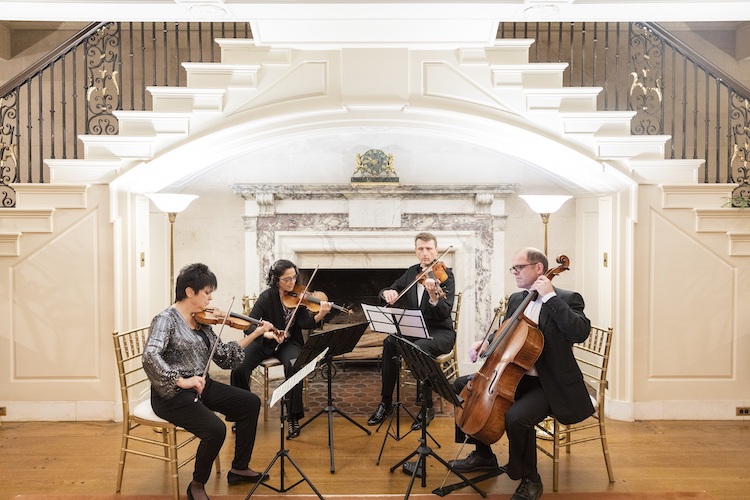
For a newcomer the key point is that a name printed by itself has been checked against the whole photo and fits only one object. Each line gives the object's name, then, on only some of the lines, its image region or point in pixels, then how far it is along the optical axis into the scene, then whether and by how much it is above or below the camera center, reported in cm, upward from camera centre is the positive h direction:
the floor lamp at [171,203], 474 +32
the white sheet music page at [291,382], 299 -73
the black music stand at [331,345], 362 -67
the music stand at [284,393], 304 -77
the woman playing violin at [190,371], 322 -70
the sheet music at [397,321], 401 -54
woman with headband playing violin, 439 -62
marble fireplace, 591 +12
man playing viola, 456 -54
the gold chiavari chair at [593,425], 359 -117
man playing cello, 327 -77
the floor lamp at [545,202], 467 +31
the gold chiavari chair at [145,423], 339 -107
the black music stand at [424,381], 313 -78
